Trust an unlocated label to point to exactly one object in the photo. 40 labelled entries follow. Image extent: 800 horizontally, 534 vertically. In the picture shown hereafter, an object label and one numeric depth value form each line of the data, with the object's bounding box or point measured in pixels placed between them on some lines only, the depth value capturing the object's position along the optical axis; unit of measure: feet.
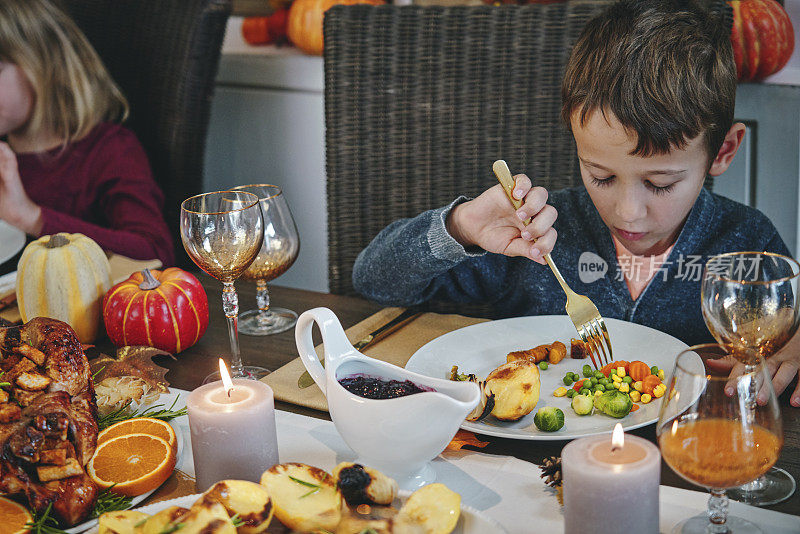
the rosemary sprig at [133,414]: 3.00
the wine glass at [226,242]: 3.22
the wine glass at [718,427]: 2.05
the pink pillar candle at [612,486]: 1.98
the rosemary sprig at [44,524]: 2.34
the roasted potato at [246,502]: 2.10
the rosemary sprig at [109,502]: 2.48
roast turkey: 2.38
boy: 3.78
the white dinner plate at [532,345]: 2.94
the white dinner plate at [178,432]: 2.41
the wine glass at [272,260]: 4.09
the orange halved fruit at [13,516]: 2.33
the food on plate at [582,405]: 2.93
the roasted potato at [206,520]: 1.97
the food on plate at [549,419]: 2.80
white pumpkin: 3.84
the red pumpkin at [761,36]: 6.15
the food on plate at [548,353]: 3.44
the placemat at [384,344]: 3.26
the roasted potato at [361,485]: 2.19
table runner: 2.35
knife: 3.32
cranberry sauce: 2.60
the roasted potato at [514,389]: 2.88
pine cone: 2.51
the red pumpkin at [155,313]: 3.72
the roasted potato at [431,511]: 2.13
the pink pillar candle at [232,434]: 2.46
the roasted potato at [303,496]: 2.14
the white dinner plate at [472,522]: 2.16
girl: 6.42
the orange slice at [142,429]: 2.82
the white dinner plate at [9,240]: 4.88
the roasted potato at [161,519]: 2.01
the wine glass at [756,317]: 2.45
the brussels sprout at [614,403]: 2.90
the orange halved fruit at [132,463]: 2.58
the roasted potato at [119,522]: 2.10
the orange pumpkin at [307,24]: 7.92
